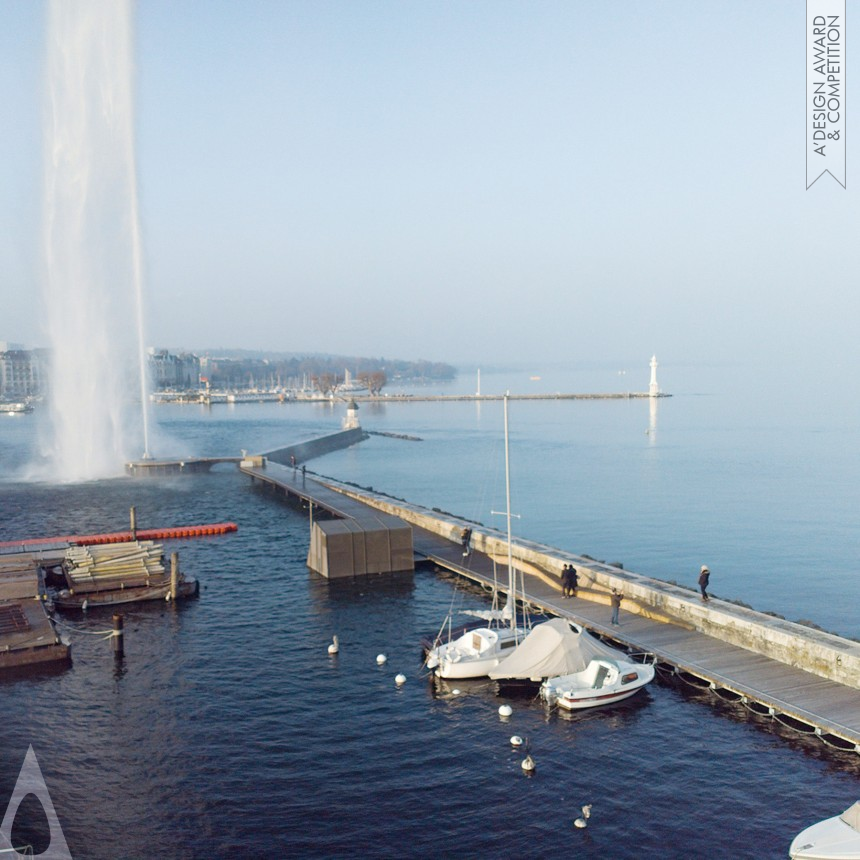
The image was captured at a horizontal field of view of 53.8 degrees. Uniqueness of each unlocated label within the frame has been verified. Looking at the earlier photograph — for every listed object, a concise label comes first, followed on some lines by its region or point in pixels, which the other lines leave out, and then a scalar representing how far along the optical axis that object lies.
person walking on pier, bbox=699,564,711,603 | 26.52
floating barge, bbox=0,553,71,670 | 25.23
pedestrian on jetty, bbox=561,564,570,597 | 30.05
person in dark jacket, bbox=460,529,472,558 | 38.52
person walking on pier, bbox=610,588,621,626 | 26.72
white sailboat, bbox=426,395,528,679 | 24.03
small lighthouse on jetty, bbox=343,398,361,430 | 132.07
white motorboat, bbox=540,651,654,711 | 21.86
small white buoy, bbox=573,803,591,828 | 16.55
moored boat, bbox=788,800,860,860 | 14.40
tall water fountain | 70.69
